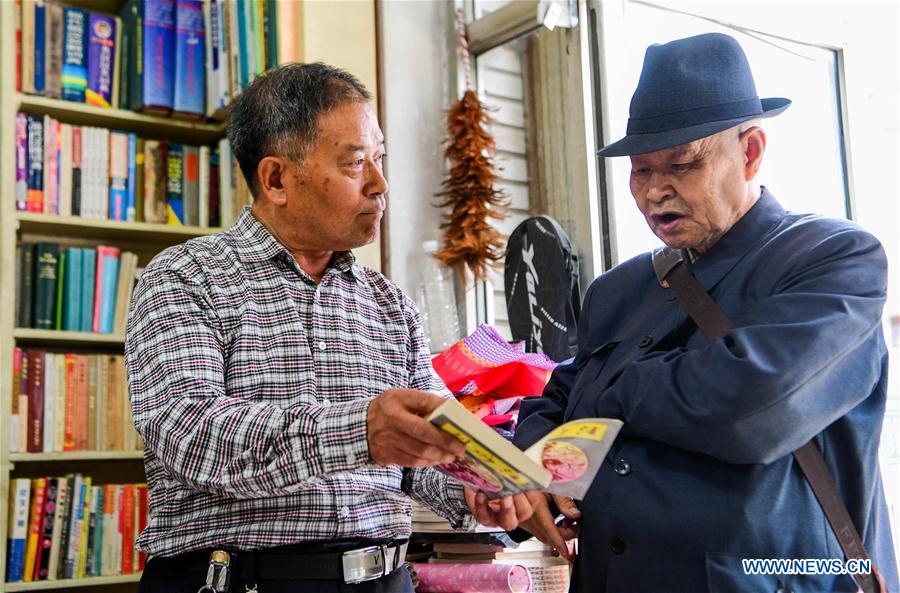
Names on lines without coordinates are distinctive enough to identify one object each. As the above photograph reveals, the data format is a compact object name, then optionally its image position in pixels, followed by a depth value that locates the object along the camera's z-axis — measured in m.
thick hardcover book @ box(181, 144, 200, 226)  3.36
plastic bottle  2.91
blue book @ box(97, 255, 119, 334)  3.18
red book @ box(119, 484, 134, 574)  3.06
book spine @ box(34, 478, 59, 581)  2.92
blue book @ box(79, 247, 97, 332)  3.15
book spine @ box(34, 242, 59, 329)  3.07
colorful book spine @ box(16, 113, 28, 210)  3.06
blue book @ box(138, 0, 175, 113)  3.23
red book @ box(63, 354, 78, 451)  3.04
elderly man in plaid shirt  1.37
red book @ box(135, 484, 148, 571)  3.11
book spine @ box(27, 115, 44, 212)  3.09
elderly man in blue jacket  1.30
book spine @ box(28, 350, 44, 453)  2.99
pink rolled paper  2.02
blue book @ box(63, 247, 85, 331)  3.13
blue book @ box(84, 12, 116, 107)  3.24
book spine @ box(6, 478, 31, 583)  2.88
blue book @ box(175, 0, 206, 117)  3.27
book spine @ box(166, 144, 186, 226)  3.32
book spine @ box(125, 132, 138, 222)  3.26
